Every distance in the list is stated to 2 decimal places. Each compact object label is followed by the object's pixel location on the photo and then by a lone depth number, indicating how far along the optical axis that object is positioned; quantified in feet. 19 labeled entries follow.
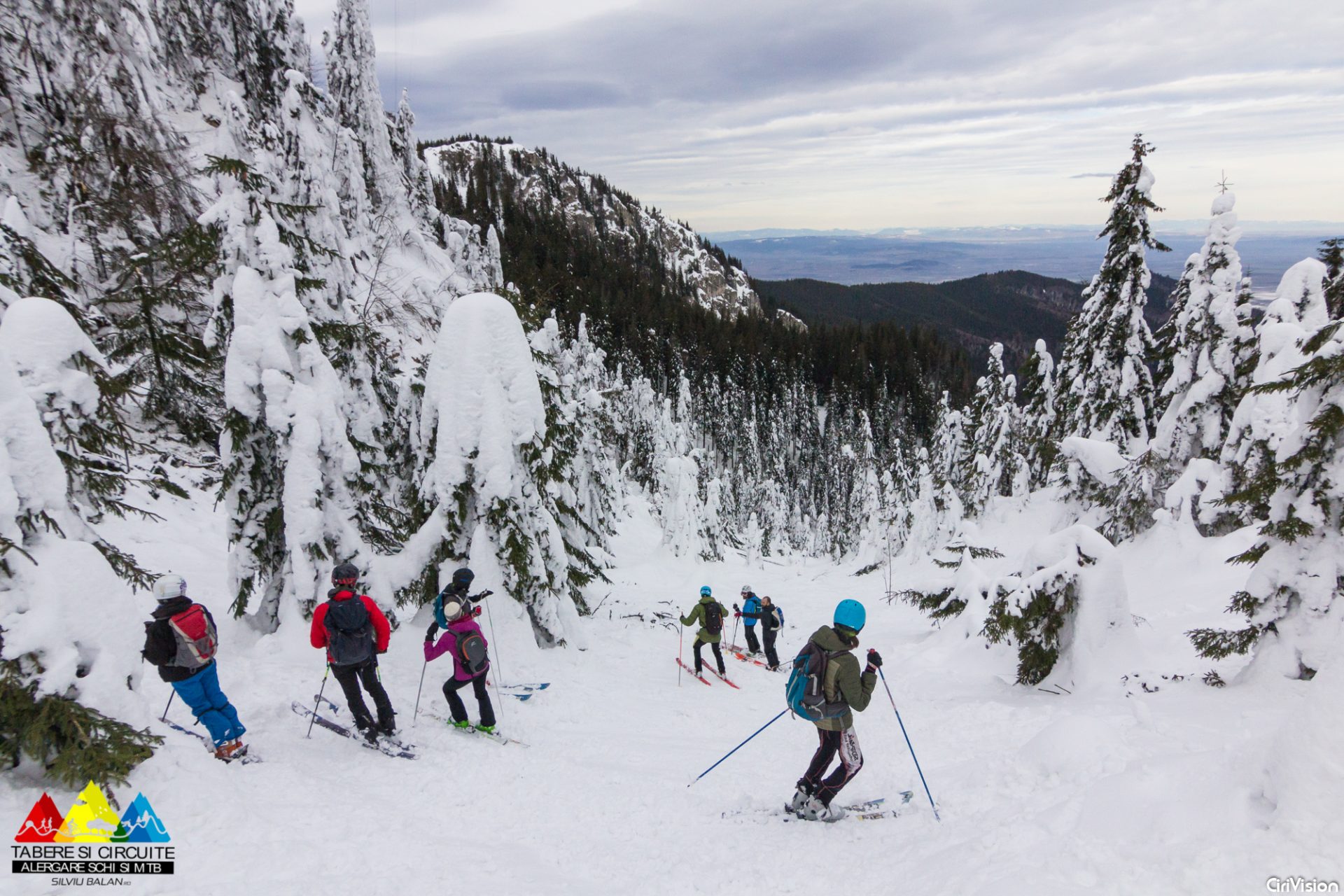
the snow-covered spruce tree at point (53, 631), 13.62
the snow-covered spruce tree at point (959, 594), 34.86
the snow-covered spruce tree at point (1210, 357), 50.37
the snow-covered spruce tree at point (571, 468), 39.63
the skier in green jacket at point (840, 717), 17.26
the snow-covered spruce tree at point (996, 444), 95.76
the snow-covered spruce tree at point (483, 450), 32.04
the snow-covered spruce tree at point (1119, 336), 61.46
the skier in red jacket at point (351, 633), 20.49
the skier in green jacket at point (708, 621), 37.65
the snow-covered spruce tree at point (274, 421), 26.84
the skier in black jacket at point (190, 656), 17.47
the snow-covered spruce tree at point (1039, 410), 79.66
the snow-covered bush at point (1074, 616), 25.85
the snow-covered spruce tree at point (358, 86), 126.52
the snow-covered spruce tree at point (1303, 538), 19.75
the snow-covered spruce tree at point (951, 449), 126.93
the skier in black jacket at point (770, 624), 40.93
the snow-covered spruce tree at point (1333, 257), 52.31
